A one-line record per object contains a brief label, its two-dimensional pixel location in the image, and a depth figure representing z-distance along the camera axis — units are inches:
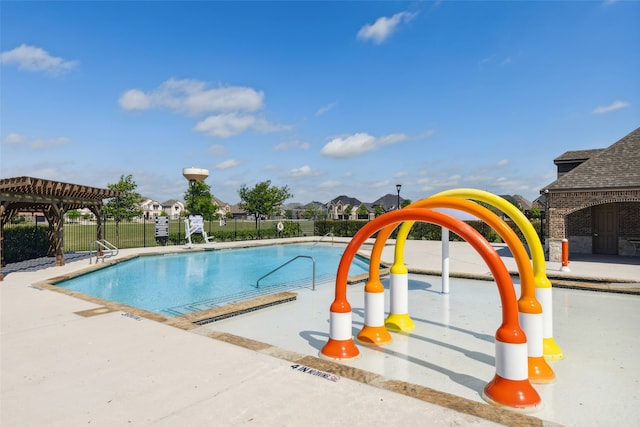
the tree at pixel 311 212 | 4420.8
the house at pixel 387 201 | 4237.2
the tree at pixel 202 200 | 1823.3
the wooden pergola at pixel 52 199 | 484.4
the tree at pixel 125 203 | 1691.7
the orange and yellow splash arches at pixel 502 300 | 160.9
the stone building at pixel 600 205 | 589.0
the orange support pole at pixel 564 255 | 509.1
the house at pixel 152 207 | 5032.5
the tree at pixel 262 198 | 2060.8
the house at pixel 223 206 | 4936.5
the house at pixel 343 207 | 4050.2
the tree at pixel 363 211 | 3673.7
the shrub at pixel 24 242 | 633.6
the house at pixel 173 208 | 5496.1
